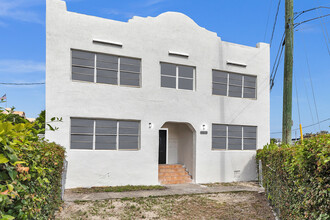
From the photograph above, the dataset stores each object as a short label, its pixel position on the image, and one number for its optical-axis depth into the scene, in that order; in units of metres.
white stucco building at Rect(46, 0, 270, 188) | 11.13
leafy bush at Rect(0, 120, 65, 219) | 2.10
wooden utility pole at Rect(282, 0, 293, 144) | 11.66
